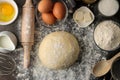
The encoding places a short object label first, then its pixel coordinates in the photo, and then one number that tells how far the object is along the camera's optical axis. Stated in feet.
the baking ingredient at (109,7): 4.35
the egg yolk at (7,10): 4.48
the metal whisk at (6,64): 4.48
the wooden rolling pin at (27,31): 4.40
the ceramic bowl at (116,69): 4.16
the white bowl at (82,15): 4.42
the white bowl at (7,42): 4.36
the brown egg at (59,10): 4.29
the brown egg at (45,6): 4.27
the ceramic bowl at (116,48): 4.34
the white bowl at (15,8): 4.44
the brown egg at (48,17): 4.33
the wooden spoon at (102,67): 4.30
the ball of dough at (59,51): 4.31
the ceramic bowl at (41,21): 4.47
